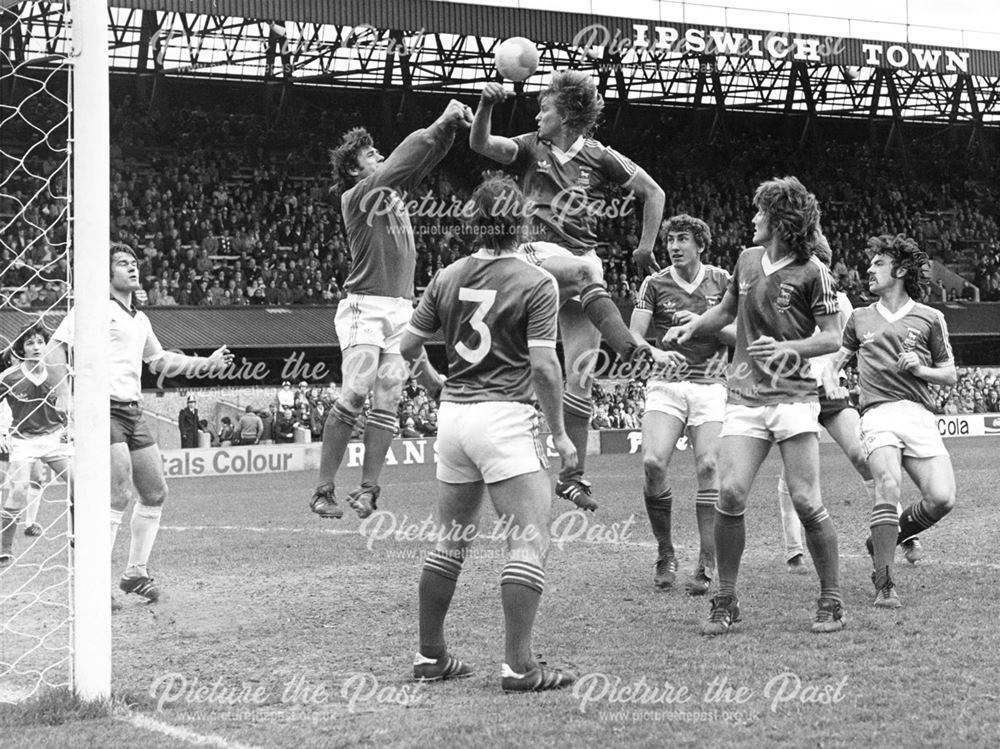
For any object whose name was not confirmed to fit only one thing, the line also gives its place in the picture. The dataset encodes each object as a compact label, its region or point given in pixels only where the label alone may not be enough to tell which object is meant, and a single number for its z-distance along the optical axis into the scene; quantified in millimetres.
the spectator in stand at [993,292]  43094
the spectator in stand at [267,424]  27984
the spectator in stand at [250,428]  27641
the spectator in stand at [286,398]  28453
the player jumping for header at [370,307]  8391
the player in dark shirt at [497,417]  6398
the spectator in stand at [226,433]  27438
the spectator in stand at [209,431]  27531
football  7375
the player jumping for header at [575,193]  7980
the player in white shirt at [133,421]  9266
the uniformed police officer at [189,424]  27156
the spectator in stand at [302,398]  28594
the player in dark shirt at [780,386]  7656
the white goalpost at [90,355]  6133
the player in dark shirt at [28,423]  12195
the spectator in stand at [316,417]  28734
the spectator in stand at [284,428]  28141
